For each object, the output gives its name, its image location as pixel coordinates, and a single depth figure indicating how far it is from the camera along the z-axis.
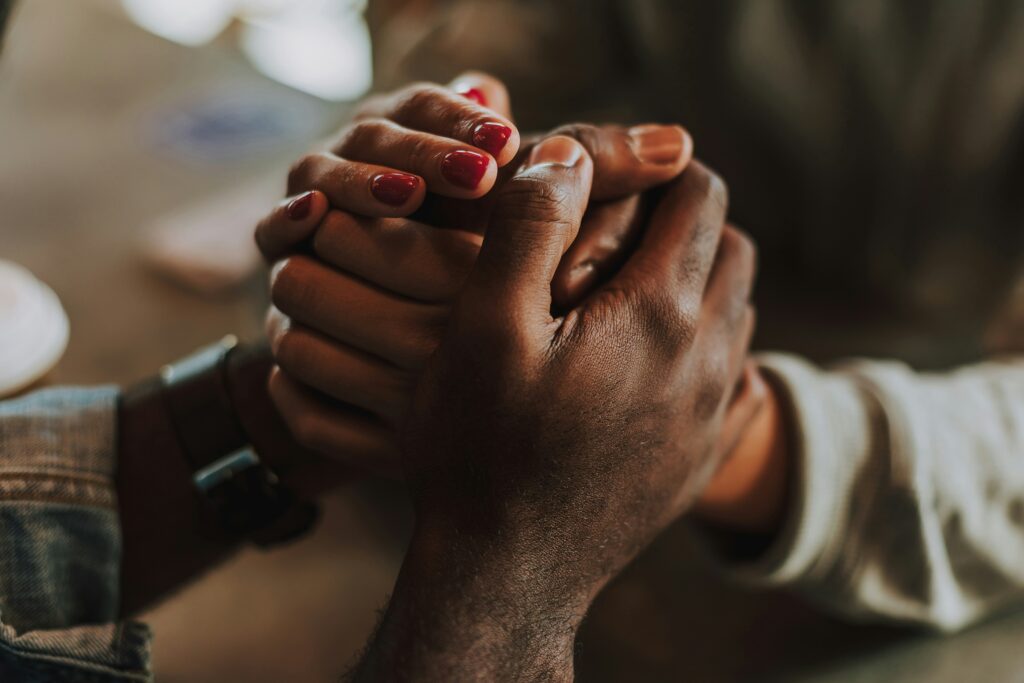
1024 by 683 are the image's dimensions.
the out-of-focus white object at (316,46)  1.74
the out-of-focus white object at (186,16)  1.86
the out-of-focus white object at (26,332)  0.68
